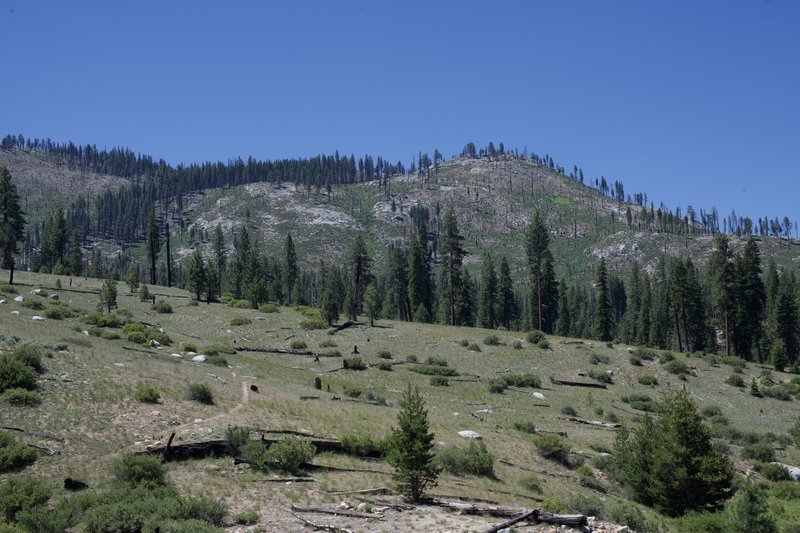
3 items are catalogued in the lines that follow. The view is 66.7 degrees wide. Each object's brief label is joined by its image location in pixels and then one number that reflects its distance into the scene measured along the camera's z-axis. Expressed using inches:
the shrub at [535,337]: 2512.1
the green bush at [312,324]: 2647.6
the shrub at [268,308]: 2947.8
